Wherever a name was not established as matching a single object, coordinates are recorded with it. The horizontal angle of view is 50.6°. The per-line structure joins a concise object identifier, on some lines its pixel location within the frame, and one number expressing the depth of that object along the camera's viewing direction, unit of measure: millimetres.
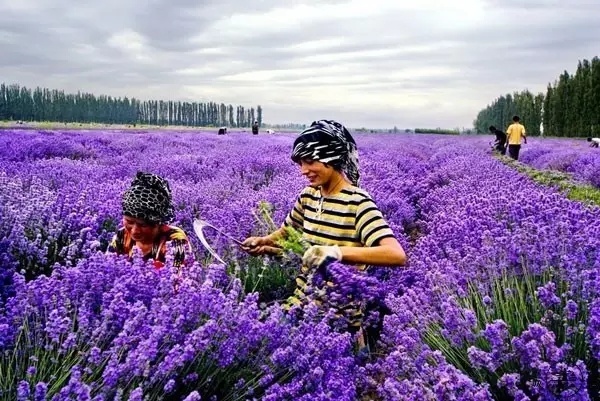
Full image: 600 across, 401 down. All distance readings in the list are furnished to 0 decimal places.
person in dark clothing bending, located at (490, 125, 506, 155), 22000
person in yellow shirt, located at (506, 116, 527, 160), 17011
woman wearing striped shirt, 2525
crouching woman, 2635
